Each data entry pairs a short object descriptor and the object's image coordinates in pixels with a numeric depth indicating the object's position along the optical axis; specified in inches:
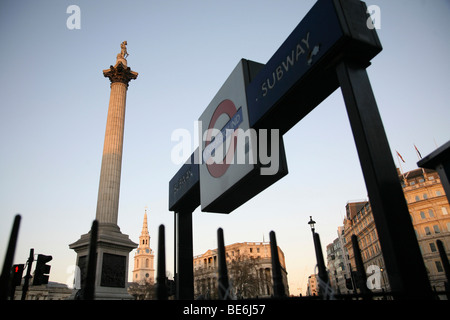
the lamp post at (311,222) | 778.8
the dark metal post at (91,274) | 129.3
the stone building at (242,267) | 2188.7
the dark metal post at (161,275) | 131.8
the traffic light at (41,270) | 403.2
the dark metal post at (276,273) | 137.4
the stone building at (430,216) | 1918.1
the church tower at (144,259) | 5393.7
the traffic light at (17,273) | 394.6
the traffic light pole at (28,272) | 435.2
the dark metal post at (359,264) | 181.9
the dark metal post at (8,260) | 124.0
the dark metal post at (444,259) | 222.8
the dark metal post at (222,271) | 146.6
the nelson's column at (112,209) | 879.7
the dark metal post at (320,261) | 146.7
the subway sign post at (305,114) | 171.5
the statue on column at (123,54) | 1398.7
